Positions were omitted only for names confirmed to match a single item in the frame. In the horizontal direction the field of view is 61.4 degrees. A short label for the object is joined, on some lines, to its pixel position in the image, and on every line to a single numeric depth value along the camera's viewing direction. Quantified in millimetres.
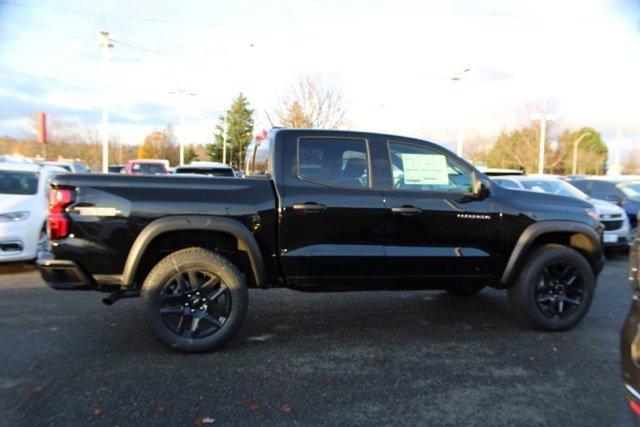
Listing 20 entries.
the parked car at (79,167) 25480
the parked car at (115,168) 34719
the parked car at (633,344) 2748
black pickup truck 4578
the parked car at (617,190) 11305
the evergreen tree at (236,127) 23125
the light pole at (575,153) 61781
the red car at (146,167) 19084
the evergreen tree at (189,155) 60712
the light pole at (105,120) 26703
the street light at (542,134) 36034
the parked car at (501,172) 14088
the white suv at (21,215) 7707
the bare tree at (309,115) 28328
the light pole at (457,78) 24009
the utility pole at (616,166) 38934
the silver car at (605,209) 10211
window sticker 5242
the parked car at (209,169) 10066
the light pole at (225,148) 34641
